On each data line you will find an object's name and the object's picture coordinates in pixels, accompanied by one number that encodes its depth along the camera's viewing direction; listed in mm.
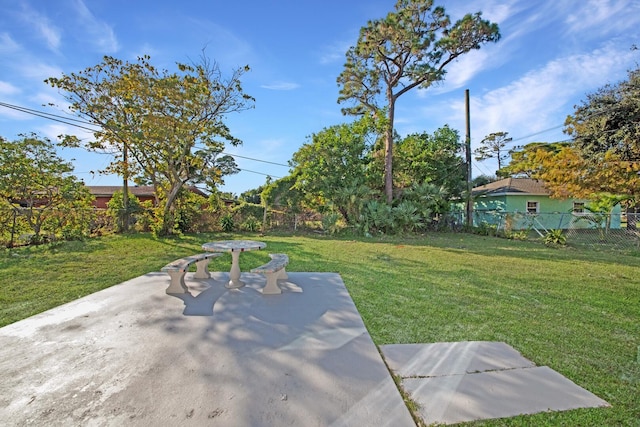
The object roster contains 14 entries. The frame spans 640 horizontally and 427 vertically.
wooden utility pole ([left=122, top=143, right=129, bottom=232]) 11945
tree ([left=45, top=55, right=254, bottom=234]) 10211
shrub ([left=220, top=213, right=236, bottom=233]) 14461
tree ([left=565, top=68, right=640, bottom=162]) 10625
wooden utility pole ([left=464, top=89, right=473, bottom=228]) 15492
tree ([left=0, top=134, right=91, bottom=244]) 8422
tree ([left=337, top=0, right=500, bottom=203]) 14148
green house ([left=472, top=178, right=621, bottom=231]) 17875
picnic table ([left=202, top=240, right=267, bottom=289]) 4624
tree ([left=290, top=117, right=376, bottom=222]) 14680
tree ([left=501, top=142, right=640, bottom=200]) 11438
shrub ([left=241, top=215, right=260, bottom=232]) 14844
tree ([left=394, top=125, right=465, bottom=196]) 16656
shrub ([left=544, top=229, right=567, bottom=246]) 10198
